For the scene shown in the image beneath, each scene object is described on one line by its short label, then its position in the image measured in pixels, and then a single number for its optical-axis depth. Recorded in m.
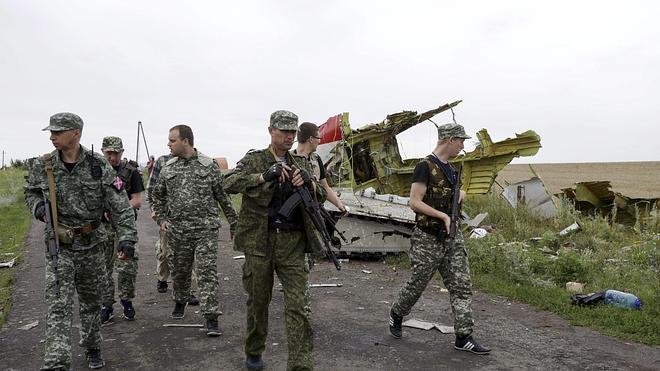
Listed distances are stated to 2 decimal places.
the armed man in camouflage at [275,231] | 3.87
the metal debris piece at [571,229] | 10.62
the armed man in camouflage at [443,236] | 4.88
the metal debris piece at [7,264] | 9.12
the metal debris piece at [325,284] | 7.70
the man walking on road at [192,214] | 5.36
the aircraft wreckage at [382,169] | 9.34
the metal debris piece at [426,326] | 5.58
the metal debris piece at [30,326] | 5.62
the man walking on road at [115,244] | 5.68
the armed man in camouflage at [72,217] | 4.01
